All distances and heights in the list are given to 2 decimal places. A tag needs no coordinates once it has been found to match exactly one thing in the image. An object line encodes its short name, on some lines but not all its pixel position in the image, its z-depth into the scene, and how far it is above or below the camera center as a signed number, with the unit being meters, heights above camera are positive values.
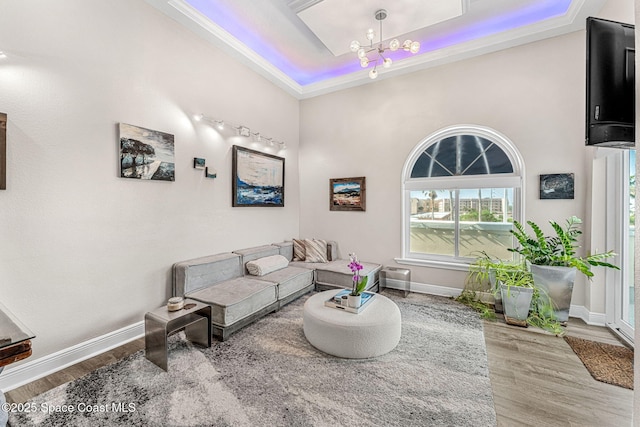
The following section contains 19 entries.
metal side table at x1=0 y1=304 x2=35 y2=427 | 1.11 -0.60
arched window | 3.67 +0.26
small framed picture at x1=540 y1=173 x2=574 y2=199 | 3.21 +0.35
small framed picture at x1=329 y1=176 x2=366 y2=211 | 4.61 +0.34
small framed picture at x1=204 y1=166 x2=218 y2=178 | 3.46 +0.52
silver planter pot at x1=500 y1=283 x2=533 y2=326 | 2.99 -1.07
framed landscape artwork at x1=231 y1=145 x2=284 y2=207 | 3.89 +0.55
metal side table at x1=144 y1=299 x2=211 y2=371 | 2.16 -1.03
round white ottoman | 2.30 -1.08
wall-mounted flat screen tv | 1.39 +0.72
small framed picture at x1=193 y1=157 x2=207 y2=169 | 3.31 +0.63
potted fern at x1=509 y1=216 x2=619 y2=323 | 2.92 -0.55
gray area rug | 1.68 -1.33
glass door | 2.75 -0.36
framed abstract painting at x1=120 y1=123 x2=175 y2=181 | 2.61 +0.62
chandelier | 2.84 +1.87
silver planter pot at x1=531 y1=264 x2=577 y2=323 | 2.93 -0.84
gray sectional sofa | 2.71 -0.89
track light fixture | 3.43 +1.24
